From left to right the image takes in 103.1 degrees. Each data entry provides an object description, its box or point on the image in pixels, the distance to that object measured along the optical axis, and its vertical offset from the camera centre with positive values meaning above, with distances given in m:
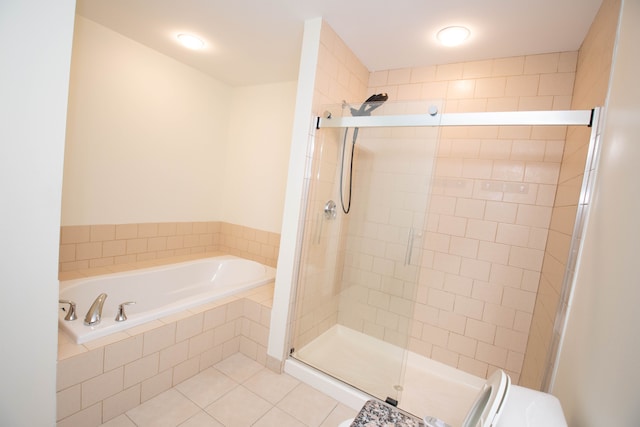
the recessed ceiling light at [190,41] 2.05 +1.17
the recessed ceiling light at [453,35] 1.62 +1.18
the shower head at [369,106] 1.75 +0.68
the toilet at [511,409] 0.61 -0.48
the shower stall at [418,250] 1.74 -0.29
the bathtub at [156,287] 1.45 -0.88
